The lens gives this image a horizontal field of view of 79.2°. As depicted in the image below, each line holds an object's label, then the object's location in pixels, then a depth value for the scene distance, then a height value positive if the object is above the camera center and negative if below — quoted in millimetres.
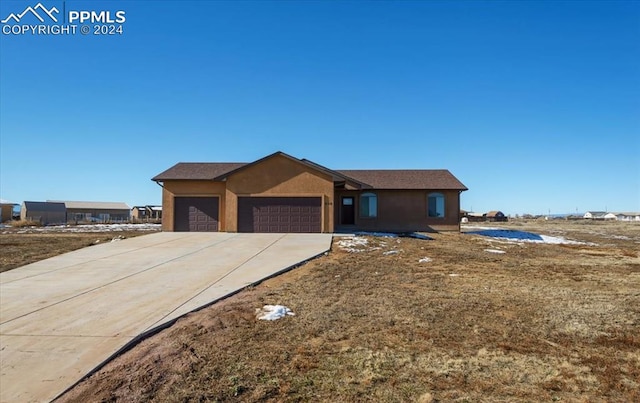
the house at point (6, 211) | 48312 +307
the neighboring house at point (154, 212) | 59356 +295
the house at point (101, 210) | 64875 +708
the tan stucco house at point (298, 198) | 20688 +935
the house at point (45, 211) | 49875 +325
